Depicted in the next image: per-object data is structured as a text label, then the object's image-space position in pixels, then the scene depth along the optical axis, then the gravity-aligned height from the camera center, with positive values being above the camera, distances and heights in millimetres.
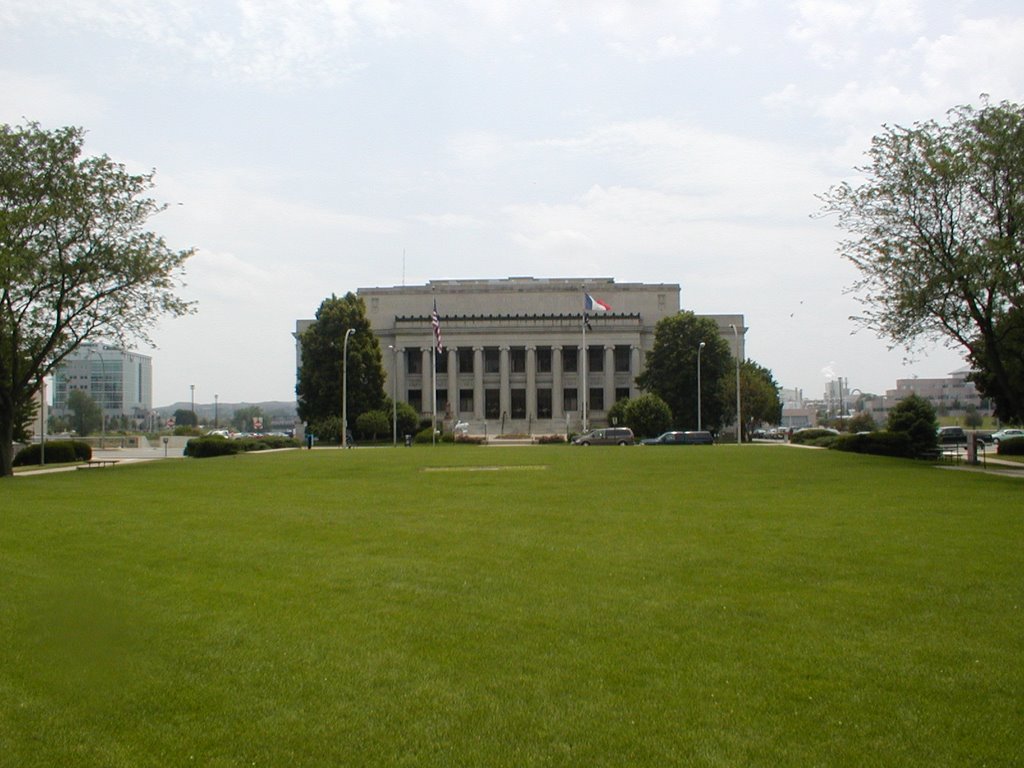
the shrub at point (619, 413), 82106 +763
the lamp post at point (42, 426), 51303 +99
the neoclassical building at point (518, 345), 110750 +8951
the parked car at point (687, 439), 69812 -1331
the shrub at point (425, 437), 80812 -1117
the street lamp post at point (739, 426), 78806 -536
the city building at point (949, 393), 184262 +5016
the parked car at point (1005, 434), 76438 -1398
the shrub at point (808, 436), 68612 -1268
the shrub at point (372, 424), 82312 +20
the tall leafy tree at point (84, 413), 139500 +2169
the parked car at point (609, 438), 70625 -1209
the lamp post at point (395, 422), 79312 +175
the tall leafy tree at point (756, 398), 86625 +1967
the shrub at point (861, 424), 83025 -483
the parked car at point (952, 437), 69625 -1403
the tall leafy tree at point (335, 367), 85188 +5167
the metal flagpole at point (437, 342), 73038 +6326
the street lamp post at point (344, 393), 76212 +2632
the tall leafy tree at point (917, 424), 50344 -317
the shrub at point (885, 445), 49875 -1390
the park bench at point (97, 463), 49375 -1869
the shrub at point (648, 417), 80562 +338
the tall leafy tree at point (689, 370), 89562 +4783
